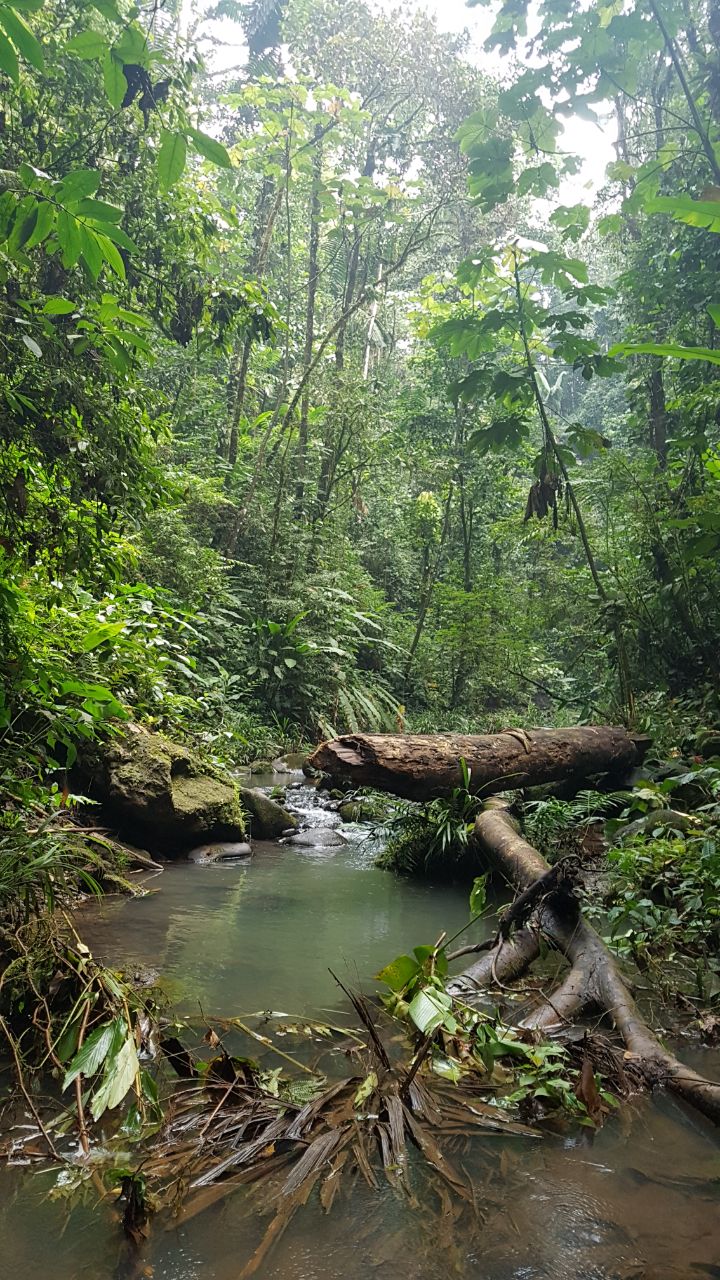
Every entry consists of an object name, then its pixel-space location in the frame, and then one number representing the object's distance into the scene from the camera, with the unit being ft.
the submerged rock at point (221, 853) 18.08
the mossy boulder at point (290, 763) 30.89
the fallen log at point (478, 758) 15.33
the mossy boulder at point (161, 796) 16.70
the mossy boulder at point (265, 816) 21.33
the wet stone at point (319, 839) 20.97
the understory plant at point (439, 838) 17.10
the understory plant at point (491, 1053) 6.55
